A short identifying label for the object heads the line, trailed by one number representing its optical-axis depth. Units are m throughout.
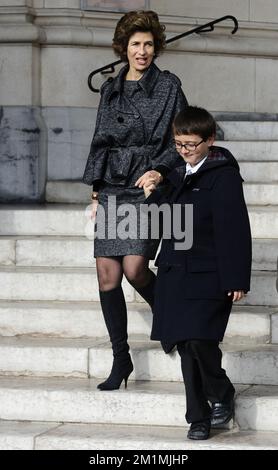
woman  12.33
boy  11.21
